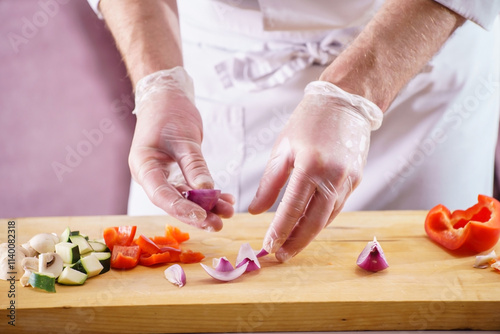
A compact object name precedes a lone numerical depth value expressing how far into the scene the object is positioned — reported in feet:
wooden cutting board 3.28
